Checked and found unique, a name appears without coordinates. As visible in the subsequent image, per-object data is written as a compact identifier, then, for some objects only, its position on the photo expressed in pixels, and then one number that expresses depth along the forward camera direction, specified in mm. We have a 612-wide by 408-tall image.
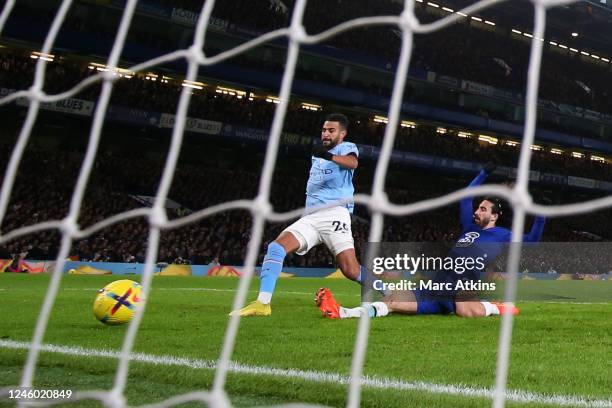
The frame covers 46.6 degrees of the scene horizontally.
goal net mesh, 1575
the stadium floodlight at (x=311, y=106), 25803
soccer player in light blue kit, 5316
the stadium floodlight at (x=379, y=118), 27723
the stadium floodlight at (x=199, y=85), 22619
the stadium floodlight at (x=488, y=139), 29875
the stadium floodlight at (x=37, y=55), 19295
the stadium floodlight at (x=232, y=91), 23797
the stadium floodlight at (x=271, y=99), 24647
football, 4684
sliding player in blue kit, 5781
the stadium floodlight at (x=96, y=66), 20594
